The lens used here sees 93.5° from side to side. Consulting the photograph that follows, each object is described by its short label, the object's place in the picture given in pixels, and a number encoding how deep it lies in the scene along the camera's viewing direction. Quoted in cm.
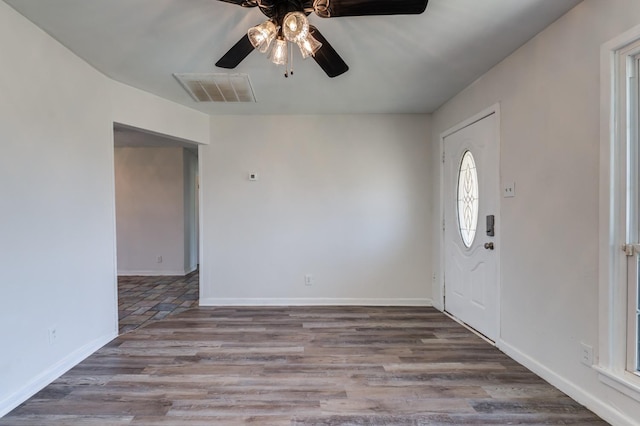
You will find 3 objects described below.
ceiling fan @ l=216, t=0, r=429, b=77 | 148
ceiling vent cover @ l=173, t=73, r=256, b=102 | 276
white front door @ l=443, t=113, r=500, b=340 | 269
